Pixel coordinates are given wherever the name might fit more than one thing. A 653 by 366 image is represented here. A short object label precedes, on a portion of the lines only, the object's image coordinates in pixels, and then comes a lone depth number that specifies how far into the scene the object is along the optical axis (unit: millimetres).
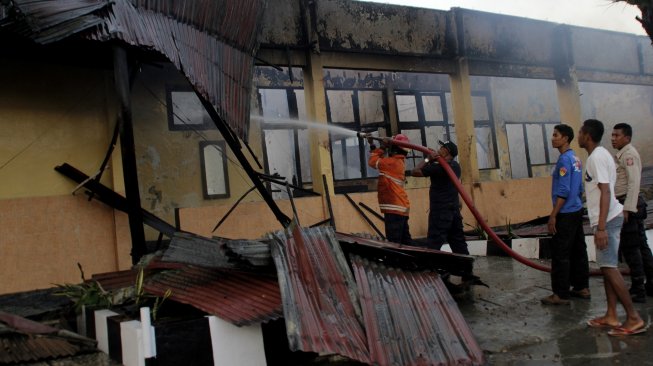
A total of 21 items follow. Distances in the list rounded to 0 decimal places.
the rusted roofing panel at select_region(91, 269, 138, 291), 3994
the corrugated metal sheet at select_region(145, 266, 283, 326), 3133
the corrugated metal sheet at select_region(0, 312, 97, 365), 3064
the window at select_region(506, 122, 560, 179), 14508
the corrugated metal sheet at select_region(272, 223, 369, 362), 2891
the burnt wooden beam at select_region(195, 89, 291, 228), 5603
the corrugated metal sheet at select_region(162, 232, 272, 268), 3301
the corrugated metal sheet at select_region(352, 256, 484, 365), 3045
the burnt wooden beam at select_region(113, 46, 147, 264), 4648
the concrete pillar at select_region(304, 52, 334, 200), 8242
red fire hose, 5438
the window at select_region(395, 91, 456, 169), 12859
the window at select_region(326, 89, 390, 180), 12203
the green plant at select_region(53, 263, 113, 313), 3736
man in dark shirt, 5789
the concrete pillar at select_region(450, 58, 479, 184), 9719
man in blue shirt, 4793
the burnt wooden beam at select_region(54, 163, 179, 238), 6102
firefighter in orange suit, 5996
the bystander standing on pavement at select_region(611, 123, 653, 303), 4711
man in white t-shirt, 3840
